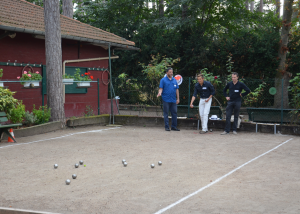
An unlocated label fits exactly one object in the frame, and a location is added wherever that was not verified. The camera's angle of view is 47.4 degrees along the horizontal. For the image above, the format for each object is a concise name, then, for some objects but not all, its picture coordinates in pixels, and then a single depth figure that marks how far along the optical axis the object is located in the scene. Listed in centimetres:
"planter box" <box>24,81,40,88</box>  1110
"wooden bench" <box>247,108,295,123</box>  1117
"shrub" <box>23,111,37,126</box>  1064
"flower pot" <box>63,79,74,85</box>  1236
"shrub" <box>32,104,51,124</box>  1095
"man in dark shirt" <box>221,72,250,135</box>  1081
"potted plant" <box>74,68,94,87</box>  1331
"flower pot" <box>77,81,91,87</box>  1326
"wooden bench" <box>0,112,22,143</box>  868
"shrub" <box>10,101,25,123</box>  957
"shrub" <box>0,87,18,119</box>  897
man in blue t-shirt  1160
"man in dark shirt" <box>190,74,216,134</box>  1113
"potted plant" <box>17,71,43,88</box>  1109
